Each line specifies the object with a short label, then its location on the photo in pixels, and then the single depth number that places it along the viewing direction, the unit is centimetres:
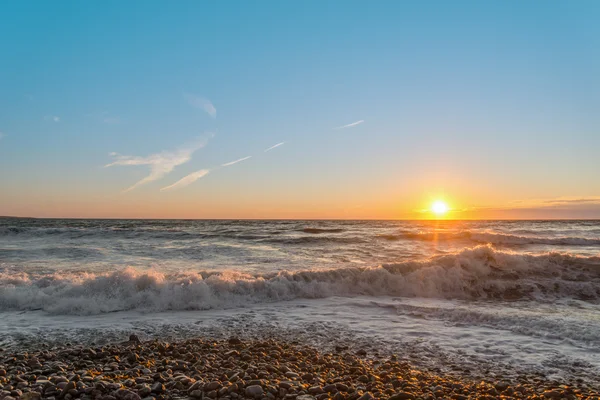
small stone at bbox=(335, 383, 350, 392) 453
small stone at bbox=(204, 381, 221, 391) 442
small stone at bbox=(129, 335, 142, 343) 661
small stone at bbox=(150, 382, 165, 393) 441
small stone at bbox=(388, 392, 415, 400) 430
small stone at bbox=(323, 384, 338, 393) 449
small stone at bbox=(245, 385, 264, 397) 431
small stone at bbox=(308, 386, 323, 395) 443
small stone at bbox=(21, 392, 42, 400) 411
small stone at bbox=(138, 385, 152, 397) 431
